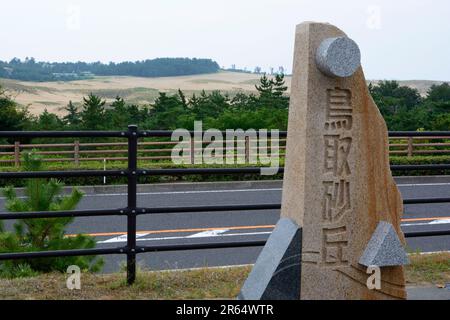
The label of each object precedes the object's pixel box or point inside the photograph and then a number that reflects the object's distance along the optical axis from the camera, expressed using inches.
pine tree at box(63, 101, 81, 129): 1203.9
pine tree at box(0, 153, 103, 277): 258.2
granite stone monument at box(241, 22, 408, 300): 188.1
